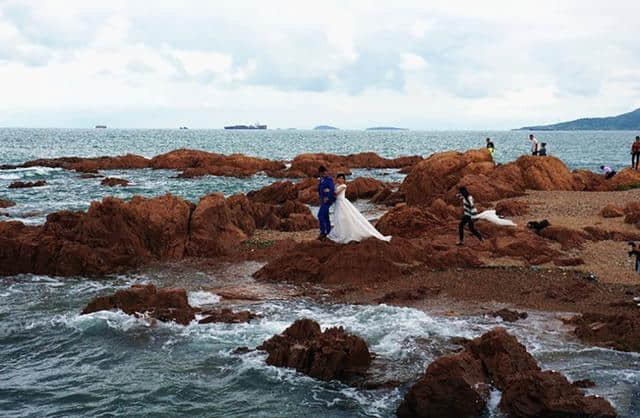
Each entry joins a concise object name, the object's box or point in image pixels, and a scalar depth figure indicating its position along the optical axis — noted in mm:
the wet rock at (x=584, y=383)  9617
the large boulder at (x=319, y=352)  10469
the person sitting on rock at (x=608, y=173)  34981
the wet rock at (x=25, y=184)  42656
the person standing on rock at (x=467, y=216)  18556
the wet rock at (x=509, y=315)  12982
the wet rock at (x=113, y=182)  45219
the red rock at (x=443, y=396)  8969
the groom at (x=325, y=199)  18203
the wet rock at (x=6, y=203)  32653
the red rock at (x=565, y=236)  18614
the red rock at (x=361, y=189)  36812
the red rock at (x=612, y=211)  22547
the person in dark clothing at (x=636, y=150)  36912
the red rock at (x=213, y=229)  20312
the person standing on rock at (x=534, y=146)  38688
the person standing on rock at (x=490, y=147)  35656
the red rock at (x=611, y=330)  11352
